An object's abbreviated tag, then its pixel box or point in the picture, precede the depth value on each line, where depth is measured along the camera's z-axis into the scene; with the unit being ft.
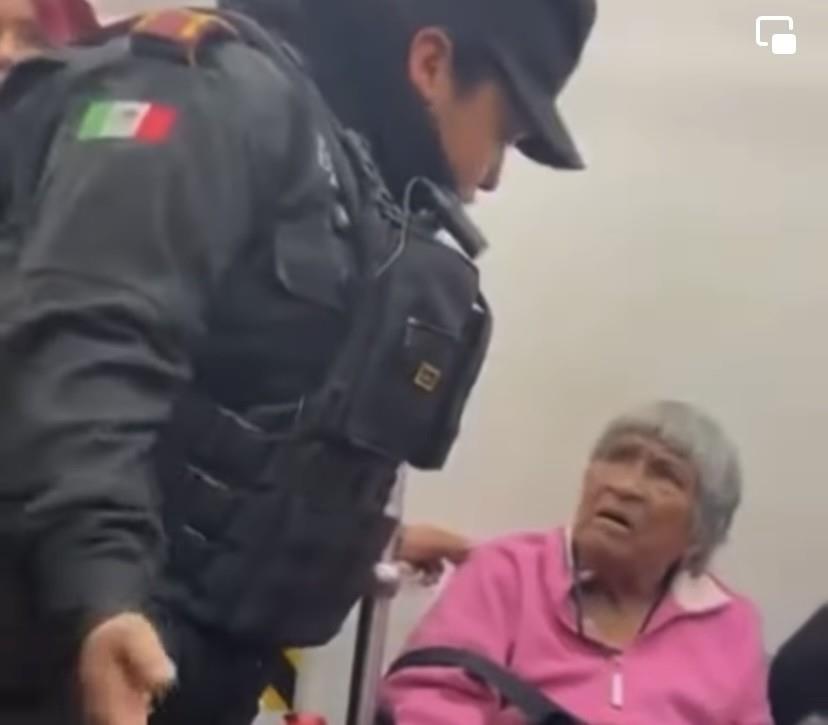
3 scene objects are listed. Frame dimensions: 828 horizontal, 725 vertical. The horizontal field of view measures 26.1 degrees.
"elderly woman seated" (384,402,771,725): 4.71
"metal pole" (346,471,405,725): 4.18
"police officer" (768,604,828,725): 4.90
